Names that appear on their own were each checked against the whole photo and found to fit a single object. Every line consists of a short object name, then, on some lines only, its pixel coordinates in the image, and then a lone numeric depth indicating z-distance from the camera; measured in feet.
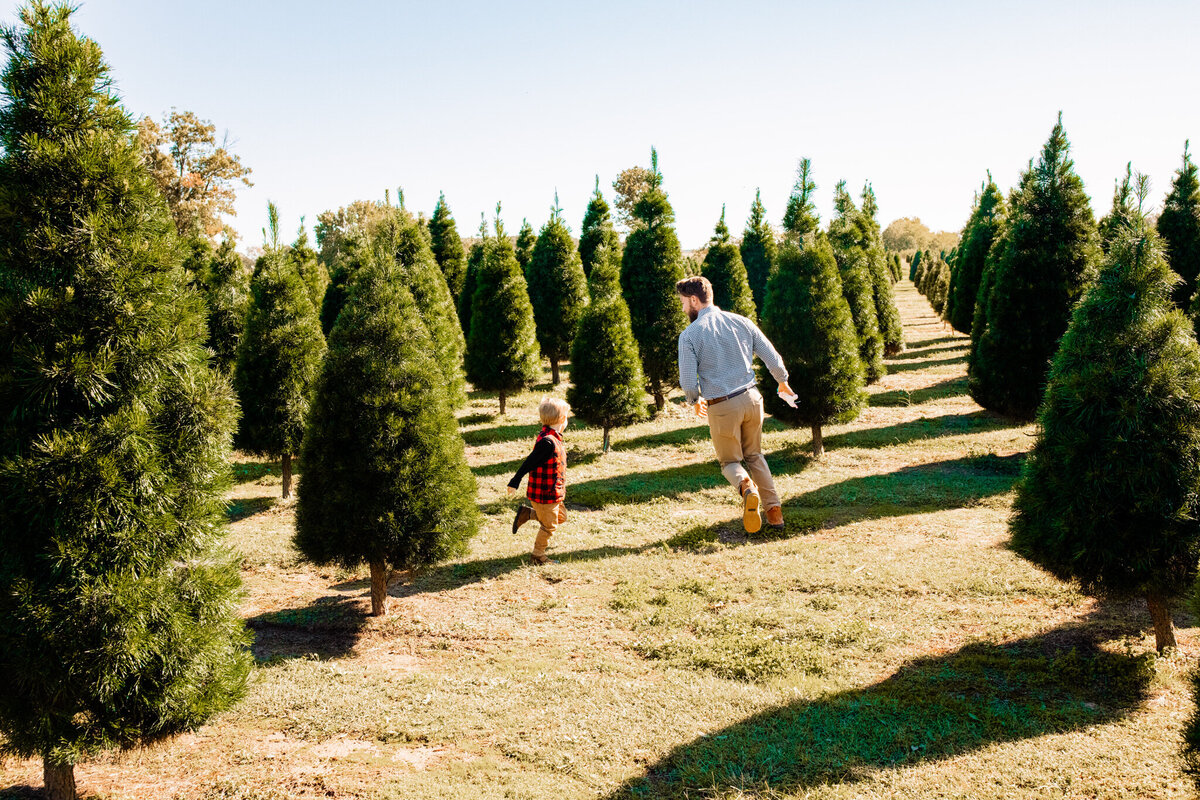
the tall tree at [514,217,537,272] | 101.86
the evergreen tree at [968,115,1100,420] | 39.78
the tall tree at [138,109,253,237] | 127.65
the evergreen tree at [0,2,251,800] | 12.92
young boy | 27.20
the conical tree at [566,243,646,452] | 48.03
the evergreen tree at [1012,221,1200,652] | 17.30
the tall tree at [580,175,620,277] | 76.59
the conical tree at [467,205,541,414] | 60.95
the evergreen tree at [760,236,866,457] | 43.11
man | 24.82
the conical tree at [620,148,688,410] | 58.75
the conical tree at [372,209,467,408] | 49.24
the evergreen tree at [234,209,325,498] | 36.50
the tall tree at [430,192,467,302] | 94.38
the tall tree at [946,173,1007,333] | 77.92
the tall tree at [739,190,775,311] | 97.96
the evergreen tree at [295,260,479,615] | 22.29
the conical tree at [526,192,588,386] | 75.36
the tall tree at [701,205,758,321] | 73.87
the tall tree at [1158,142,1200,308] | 57.21
